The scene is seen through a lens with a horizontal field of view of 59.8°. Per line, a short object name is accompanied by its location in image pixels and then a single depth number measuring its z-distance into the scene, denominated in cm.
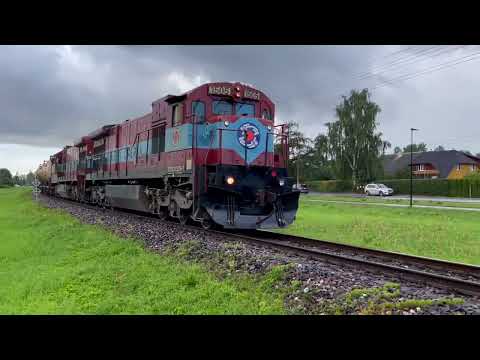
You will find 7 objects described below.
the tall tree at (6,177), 14825
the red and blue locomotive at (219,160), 1213
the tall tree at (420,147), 14761
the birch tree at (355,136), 6291
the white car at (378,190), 5788
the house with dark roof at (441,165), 7712
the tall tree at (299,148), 8429
